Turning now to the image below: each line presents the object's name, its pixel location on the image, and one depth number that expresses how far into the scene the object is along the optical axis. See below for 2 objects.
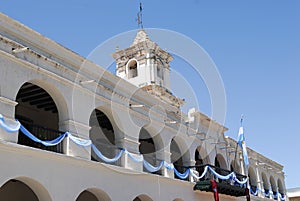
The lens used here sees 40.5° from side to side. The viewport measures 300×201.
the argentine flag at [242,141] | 22.64
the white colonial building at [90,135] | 11.27
